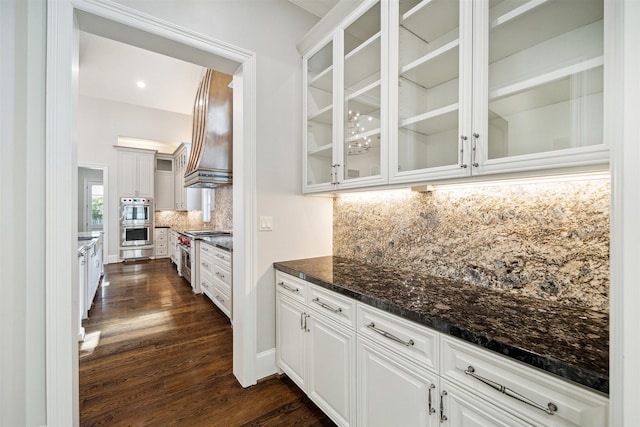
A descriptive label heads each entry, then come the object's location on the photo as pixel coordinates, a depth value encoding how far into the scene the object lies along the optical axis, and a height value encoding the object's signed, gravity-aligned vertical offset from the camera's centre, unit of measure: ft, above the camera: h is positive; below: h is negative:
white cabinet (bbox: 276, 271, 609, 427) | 2.63 -2.13
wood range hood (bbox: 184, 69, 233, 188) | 12.14 +3.65
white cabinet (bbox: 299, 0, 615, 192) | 3.37 +2.00
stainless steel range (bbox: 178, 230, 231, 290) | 14.37 -2.26
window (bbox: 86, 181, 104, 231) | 24.79 +0.67
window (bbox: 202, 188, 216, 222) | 19.69 +0.73
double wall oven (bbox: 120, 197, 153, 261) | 21.76 -1.27
